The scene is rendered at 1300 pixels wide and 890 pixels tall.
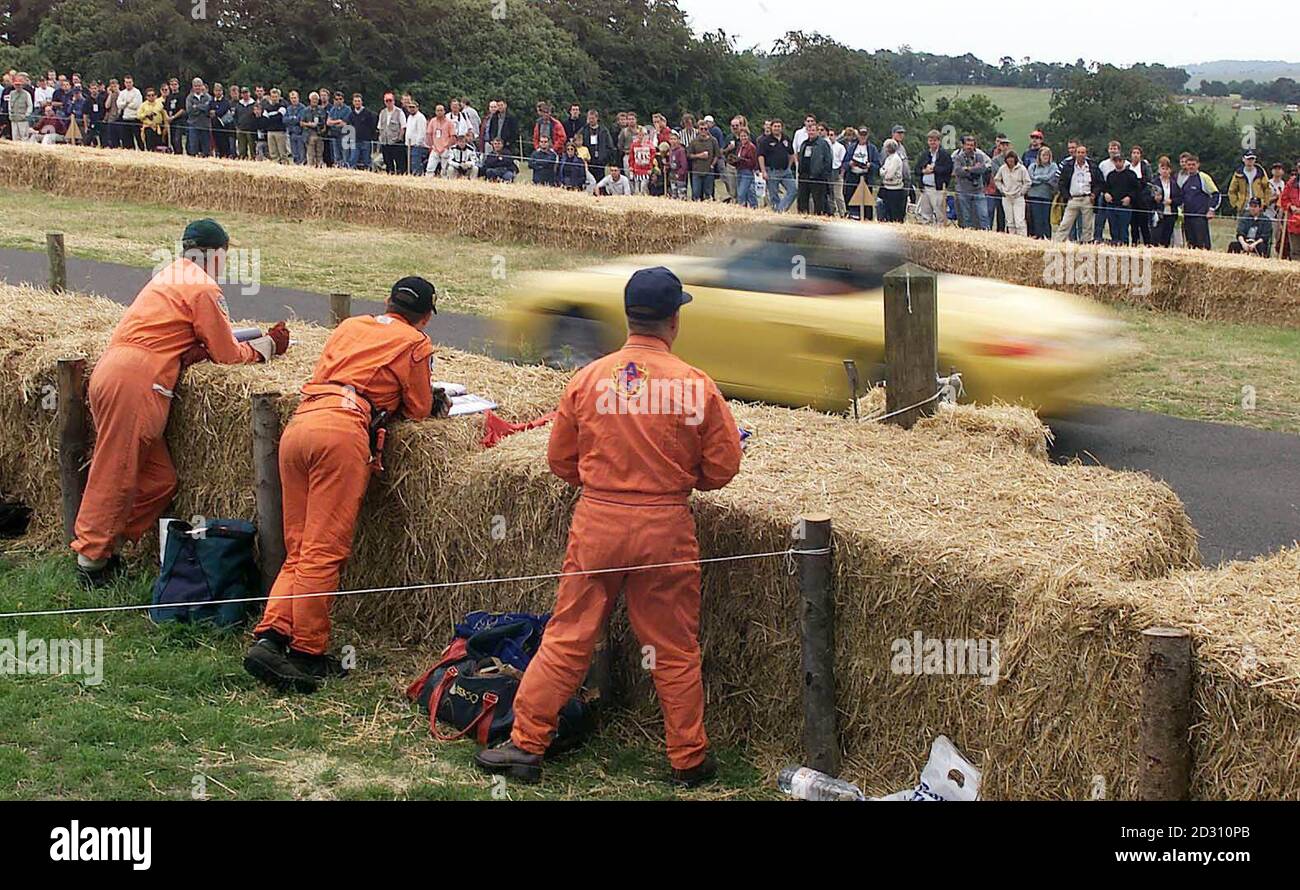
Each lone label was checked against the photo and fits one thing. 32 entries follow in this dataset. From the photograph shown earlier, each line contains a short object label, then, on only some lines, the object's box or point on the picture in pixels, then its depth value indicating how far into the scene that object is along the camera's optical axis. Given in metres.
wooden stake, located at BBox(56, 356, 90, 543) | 9.22
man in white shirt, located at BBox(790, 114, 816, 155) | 24.58
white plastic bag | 5.91
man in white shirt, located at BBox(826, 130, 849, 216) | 24.33
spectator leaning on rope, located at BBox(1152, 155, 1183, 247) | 21.98
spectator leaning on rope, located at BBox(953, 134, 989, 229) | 23.02
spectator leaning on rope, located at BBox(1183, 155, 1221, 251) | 21.81
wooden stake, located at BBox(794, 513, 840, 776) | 6.24
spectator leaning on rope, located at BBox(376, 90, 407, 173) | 28.88
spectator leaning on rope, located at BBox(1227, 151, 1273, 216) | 22.34
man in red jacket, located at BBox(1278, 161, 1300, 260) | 20.61
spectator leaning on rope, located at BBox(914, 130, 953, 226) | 23.55
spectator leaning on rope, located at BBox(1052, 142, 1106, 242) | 22.03
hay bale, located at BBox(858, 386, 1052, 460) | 7.95
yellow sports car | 10.93
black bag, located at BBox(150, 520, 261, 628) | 8.16
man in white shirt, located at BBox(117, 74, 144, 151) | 32.41
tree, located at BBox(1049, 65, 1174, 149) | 38.94
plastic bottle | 6.26
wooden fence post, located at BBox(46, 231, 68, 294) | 12.54
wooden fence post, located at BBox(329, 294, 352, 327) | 10.47
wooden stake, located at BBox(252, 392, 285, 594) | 8.20
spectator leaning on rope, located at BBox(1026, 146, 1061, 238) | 22.53
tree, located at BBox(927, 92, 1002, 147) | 44.19
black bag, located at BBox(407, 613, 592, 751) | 6.77
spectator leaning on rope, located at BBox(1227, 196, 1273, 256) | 21.58
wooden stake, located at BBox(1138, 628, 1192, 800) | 5.05
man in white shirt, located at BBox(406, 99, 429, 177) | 28.36
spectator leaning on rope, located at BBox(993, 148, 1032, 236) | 22.88
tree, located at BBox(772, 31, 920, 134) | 42.06
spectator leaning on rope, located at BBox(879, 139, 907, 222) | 23.81
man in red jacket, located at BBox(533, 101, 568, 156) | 27.58
